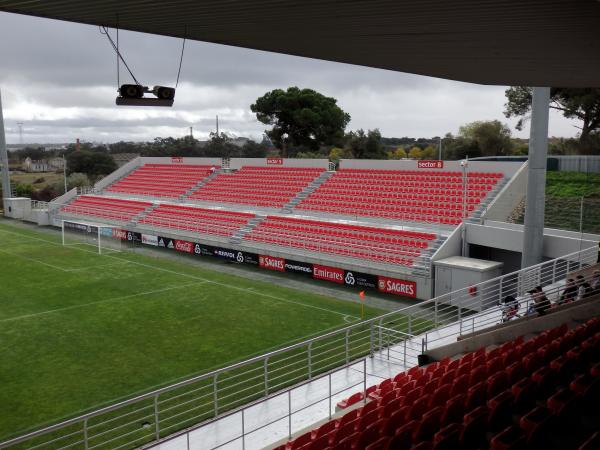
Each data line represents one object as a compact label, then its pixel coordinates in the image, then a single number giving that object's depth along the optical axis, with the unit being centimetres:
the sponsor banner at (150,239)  2952
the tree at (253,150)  7381
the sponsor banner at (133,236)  3060
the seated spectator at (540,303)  1056
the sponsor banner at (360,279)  2034
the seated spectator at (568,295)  1155
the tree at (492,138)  4778
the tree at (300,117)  5366
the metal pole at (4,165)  4144
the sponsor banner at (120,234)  3016
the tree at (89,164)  6431
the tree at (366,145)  5600
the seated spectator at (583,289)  1103
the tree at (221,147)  7590
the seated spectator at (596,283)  1086
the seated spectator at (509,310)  1147
